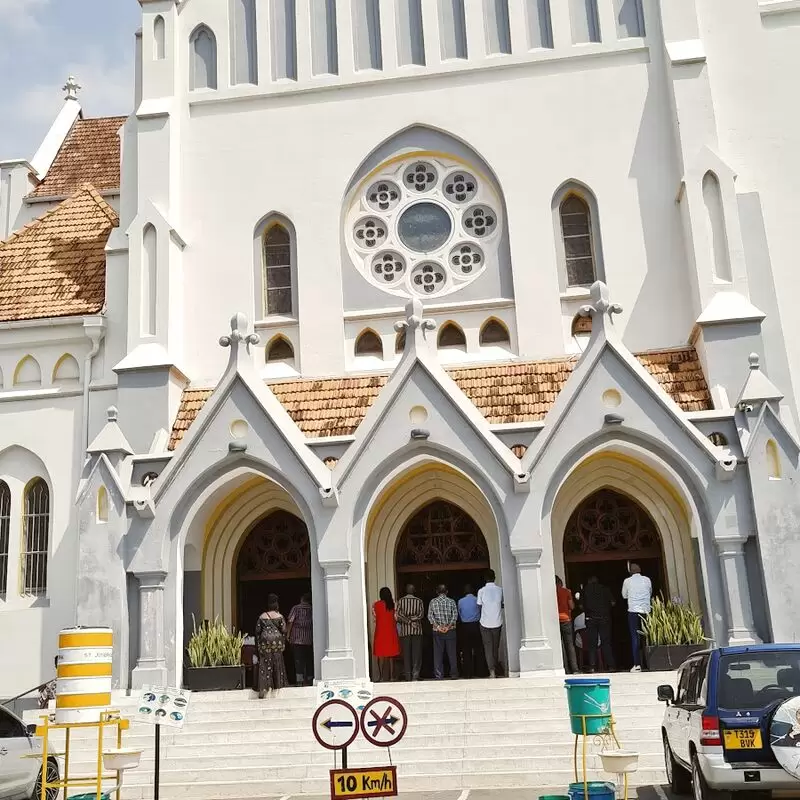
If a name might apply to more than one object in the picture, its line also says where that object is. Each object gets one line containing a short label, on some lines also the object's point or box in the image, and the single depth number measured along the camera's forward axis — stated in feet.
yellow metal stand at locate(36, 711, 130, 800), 31.61
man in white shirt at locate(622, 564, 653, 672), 56.24
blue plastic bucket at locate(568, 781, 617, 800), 29.99
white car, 35.37
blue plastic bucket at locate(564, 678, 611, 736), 32.04
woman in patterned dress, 53.72
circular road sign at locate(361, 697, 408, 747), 30.22
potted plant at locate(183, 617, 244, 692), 56.65
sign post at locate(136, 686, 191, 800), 35.12
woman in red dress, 57.06
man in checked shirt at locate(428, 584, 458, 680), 56.29
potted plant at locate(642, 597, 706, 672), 53.98
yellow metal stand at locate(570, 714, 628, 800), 30.67
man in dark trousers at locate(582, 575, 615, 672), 57.26
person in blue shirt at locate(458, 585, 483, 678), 57.06
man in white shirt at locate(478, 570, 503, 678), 56.34
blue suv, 28.17
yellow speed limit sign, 28.66
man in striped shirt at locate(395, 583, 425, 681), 56.95
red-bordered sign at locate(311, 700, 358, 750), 30.31
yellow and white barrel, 34.17
